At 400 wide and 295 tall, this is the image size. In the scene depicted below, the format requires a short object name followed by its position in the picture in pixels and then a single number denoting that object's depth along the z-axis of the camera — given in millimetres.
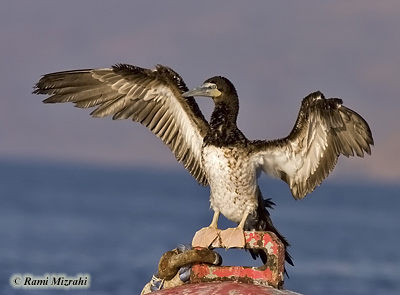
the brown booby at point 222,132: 21359
